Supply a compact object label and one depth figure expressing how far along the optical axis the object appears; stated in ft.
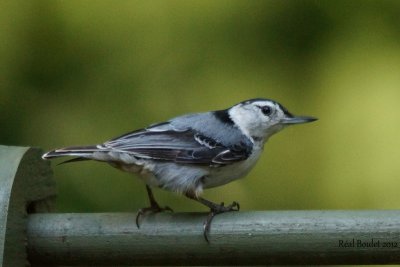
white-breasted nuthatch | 15.64
